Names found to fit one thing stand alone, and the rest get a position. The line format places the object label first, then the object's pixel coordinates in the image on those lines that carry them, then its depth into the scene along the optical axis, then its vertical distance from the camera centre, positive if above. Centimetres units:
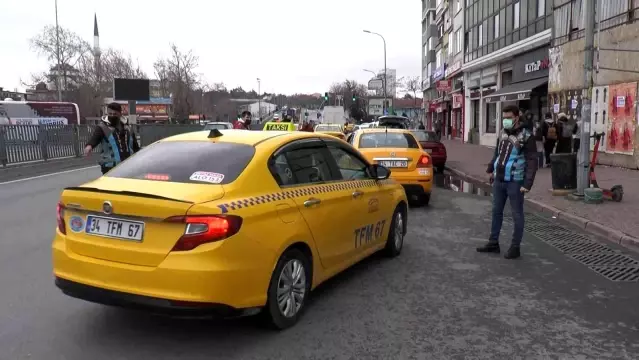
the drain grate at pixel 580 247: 692 -167
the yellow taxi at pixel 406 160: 993 -69
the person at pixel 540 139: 1611 -48
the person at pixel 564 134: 1527 -32
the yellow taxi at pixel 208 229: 357 -76
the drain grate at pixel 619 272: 570 -167
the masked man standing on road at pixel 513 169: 630 -55
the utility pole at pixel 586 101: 1011 +43
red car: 1745 -74
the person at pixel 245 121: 1377 +10
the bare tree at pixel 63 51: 6462 +941
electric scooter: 1009 -130
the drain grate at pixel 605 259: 632 -167
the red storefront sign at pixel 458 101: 3769 +168
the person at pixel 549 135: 1625 -37
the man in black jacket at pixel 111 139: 737 -19
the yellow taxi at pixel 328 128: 2371 -17
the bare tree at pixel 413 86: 8897 +647
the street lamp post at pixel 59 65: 5882 +709
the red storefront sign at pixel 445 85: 4143 +310
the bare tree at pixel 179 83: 6462 +530
